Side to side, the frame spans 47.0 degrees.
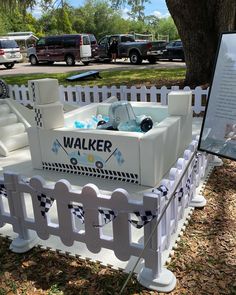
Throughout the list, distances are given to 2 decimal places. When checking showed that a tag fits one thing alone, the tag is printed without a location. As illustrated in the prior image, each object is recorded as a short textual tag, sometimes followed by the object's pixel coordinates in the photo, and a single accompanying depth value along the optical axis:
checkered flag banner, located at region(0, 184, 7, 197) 2.54
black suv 18.15
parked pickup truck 17.45
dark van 18.54
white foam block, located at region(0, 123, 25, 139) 4.82
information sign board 2.23
